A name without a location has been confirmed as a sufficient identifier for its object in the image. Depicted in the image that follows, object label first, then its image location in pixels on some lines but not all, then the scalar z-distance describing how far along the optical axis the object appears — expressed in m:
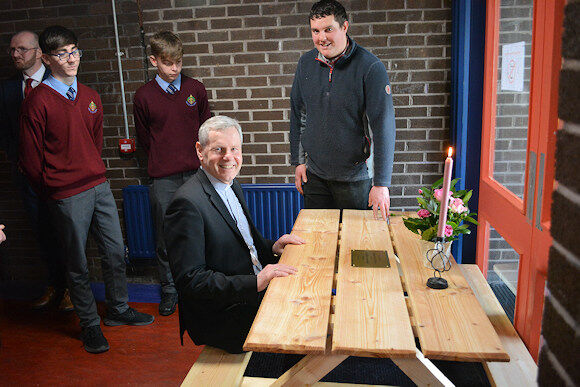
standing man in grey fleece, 2.47
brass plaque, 1.73
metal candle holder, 1.54
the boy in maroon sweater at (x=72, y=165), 2.74
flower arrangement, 1.66
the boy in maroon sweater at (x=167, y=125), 3.26
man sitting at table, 1.72
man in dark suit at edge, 3.19
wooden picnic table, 1.21
